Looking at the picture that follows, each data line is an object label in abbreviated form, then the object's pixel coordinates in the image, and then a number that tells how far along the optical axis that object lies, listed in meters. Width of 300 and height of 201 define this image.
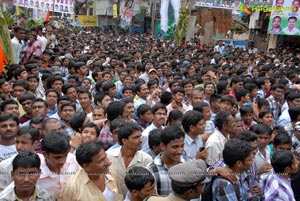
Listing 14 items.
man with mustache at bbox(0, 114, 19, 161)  3.75
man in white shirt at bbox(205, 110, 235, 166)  3.87
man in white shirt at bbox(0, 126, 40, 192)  3.58
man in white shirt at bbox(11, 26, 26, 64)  9.62
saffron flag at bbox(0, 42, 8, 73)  7.46
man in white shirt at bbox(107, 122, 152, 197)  3.52
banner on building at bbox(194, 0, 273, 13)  17.39
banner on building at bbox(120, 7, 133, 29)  28.75
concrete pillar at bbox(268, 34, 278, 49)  19.48
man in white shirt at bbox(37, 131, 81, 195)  3.09
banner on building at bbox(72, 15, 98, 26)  23.58
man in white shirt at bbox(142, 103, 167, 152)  4.67
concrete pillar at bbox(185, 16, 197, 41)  17.95
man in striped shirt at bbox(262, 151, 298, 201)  3.10
